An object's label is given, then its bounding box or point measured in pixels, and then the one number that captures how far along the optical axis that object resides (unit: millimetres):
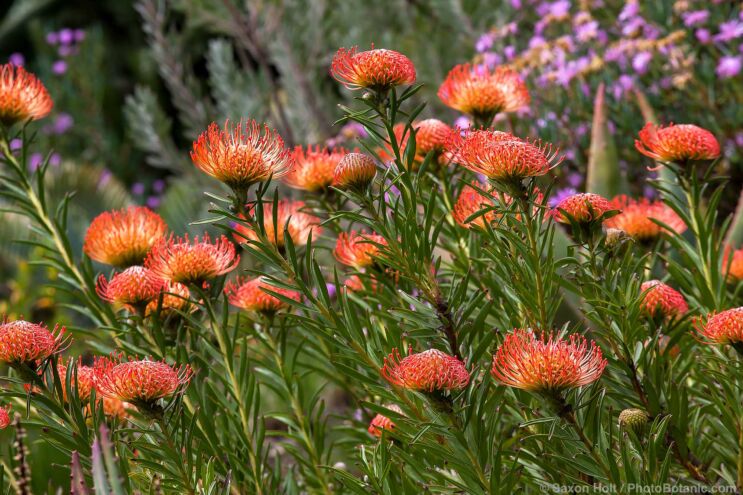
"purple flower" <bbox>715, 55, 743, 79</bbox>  4222
